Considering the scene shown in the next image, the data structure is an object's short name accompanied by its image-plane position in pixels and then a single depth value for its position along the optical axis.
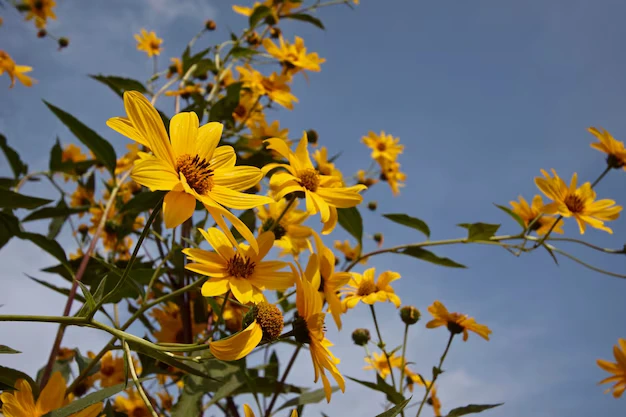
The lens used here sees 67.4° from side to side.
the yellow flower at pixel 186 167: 0.51
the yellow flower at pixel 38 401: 0.62
